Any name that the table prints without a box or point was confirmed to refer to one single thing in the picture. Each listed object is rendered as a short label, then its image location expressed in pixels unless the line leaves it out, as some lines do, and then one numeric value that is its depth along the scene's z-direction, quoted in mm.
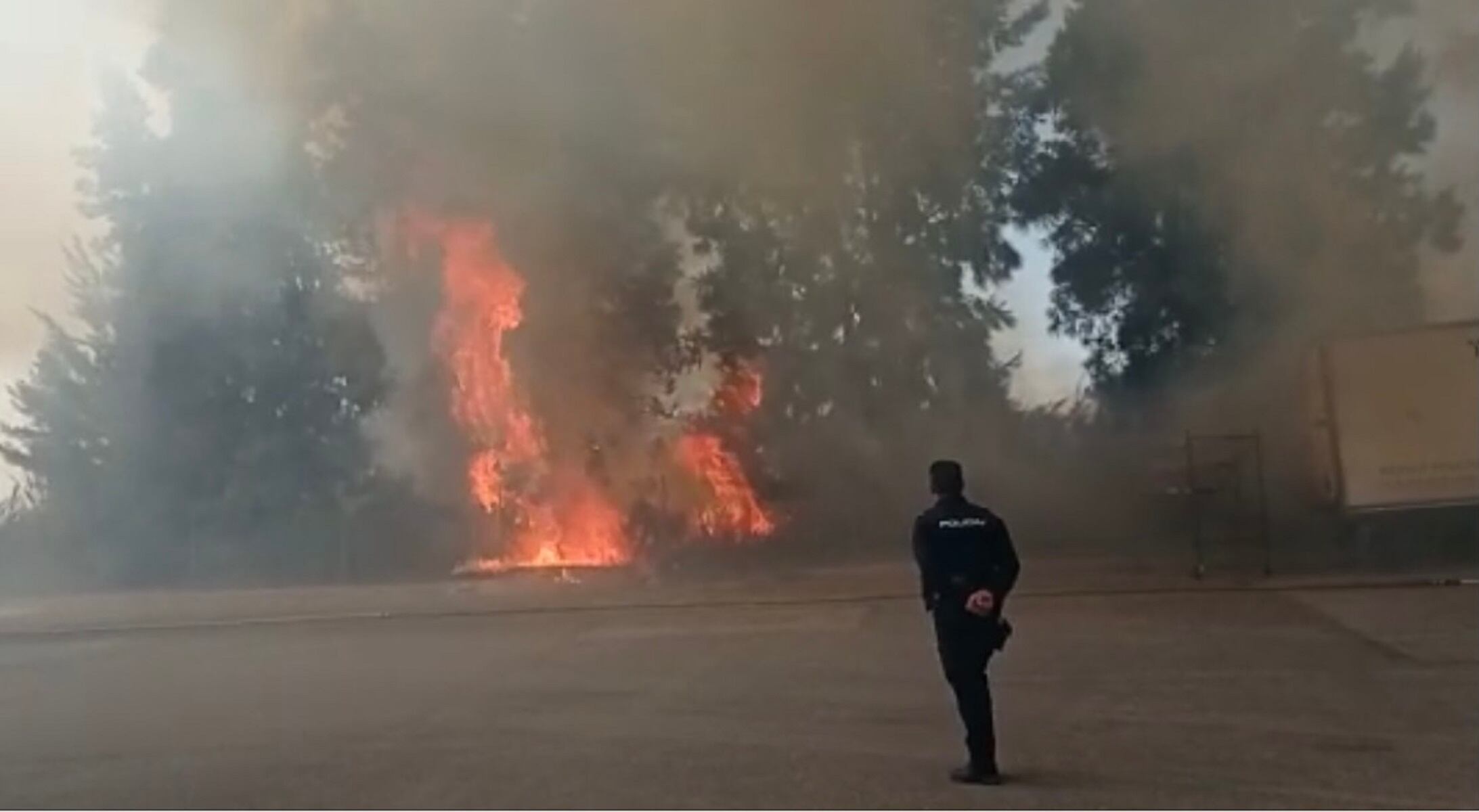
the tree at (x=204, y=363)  31062
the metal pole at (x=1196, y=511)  19748
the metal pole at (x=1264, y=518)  20047
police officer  7195
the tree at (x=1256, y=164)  23922
